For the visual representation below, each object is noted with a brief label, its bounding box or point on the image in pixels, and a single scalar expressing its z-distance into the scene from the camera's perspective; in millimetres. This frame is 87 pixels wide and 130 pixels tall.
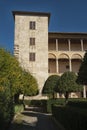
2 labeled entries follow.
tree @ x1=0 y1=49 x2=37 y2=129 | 13657
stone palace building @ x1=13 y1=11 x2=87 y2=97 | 44719
